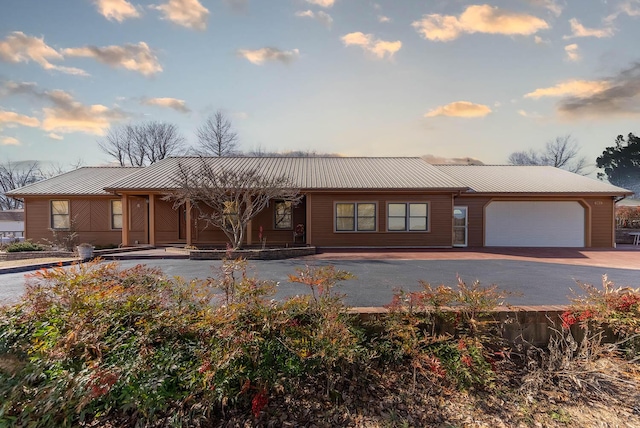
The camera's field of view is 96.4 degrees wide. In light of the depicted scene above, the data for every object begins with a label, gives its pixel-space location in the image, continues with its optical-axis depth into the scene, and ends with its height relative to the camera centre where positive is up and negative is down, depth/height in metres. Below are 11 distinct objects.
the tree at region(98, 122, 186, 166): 36.12 +8.69
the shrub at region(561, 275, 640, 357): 3.12 -1.20
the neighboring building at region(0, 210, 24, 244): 19.80 -1.15
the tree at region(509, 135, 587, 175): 40.50 +7.79
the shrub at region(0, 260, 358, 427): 1.97 -1.16
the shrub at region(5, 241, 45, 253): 11.82 -1.58
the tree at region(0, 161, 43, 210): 38.53 +4.81
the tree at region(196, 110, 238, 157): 34.75 +9.20
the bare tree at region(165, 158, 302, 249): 11.28 +0.73
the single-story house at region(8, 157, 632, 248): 13.77 -0.15
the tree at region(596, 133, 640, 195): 39.66 +6.69
